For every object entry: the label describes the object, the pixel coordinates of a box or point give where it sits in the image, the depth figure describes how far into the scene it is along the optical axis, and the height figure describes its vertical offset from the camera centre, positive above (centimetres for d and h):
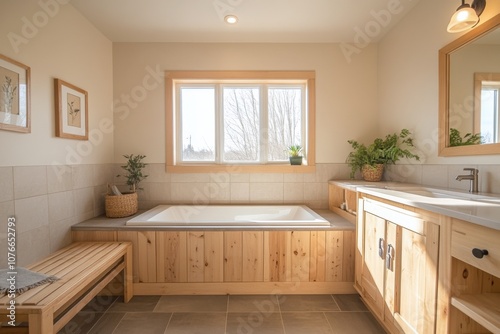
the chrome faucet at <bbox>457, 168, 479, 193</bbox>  149 -10
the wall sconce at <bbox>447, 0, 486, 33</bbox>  137 +84
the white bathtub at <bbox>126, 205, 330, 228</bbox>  254 -55
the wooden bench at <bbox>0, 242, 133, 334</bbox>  111 -67
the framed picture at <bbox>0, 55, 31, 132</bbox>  143 +42
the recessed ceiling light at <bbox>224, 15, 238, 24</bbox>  218 +133
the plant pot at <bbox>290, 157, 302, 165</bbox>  273 +2
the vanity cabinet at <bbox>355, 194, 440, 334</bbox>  116 -60
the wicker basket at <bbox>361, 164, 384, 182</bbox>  242 -10
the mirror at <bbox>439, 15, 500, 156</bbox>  141 +45
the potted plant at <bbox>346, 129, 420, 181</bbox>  220 +8
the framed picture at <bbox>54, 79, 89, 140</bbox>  189 +44
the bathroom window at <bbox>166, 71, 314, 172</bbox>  282 +48
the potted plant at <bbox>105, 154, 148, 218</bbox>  231 -32
